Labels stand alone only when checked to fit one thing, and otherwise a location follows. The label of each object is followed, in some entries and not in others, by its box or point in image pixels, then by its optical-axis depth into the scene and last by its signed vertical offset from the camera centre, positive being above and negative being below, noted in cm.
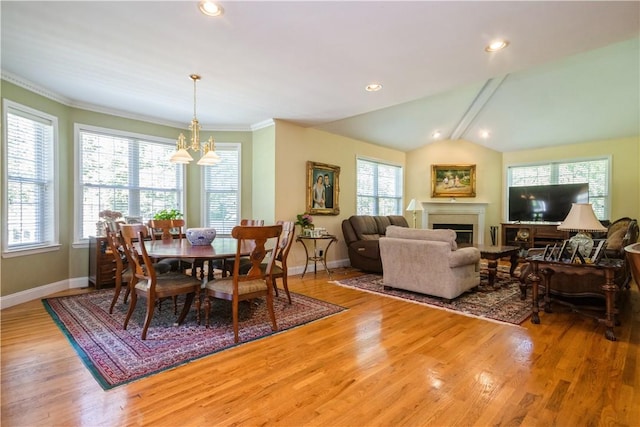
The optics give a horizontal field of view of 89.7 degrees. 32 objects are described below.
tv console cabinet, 645 -50
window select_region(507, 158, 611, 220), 628 +74
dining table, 271 -38
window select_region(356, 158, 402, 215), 682 +49
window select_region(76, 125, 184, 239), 450 +51
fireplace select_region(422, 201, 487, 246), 743 -18
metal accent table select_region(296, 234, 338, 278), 519 -75
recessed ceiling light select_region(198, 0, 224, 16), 221 +142
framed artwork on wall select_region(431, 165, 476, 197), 755 +70
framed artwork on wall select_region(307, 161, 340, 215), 562 +38
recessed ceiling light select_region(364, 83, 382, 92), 375 +146
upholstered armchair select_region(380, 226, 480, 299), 365 -63
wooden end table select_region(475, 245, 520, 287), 443 -62
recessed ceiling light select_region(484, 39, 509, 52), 274 +144
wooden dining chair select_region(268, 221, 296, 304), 333 -42
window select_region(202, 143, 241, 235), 565 +35
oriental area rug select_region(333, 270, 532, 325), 333 -107
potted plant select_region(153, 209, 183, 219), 462 -8
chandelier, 338 +65
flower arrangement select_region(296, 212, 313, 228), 530 -17
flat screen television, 638 +21
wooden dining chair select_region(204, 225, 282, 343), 265 -65
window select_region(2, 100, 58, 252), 360 +36
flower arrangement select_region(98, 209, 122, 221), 452 -8
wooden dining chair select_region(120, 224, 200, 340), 271 -66
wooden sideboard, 423 -73
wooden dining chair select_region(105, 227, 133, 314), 308 -50
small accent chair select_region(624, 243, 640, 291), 167 -27
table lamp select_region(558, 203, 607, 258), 308 -14
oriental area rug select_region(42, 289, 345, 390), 226 -108
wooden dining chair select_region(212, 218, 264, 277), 365 -65
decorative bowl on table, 329 -27
